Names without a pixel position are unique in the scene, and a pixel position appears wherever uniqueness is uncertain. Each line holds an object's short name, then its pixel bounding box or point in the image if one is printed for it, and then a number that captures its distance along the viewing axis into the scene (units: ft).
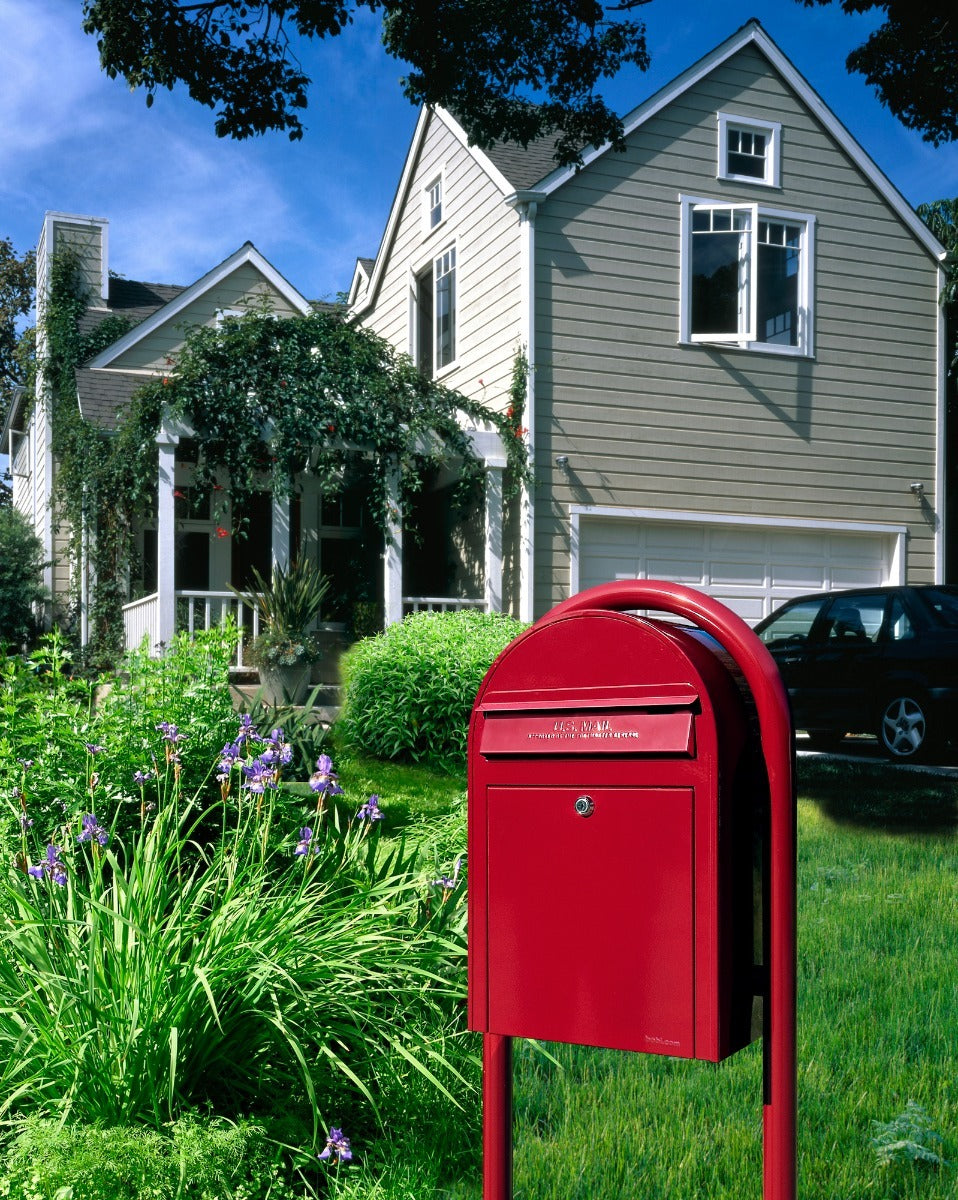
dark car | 30.53
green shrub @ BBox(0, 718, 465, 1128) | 9.35
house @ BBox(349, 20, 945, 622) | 41.52
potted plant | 34.99
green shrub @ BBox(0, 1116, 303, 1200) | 8.20
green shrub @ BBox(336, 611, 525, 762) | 30.04
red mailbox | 6.46
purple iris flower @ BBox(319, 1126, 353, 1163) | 8.86
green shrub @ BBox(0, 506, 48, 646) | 52.44
